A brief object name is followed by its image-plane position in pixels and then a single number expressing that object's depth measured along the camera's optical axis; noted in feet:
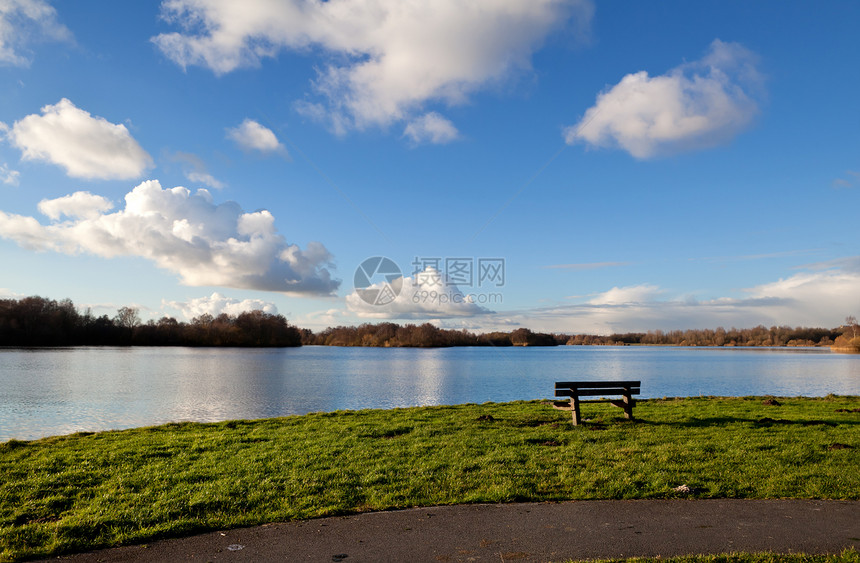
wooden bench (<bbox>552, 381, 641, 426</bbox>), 46.24
